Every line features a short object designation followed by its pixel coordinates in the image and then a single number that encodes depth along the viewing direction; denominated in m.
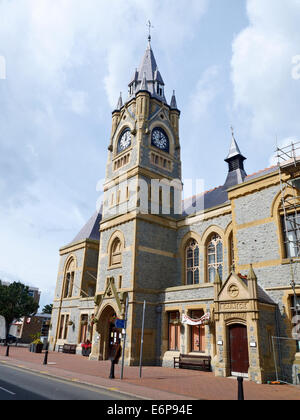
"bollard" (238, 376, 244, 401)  9.86
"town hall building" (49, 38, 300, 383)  17.67
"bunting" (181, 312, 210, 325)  21.78
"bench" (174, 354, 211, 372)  20.50
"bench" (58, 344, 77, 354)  32.08
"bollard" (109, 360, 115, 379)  15.54
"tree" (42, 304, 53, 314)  93.87
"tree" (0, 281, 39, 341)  48.62
